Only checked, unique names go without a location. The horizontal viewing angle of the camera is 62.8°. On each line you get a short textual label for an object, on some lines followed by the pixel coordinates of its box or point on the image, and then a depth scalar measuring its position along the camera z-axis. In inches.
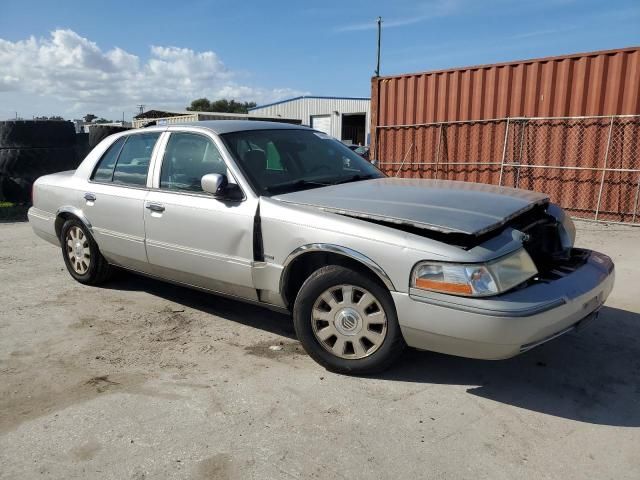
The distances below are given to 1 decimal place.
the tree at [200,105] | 3030.3
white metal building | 1459.2
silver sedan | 111.1
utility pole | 1304.1
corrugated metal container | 335.0
